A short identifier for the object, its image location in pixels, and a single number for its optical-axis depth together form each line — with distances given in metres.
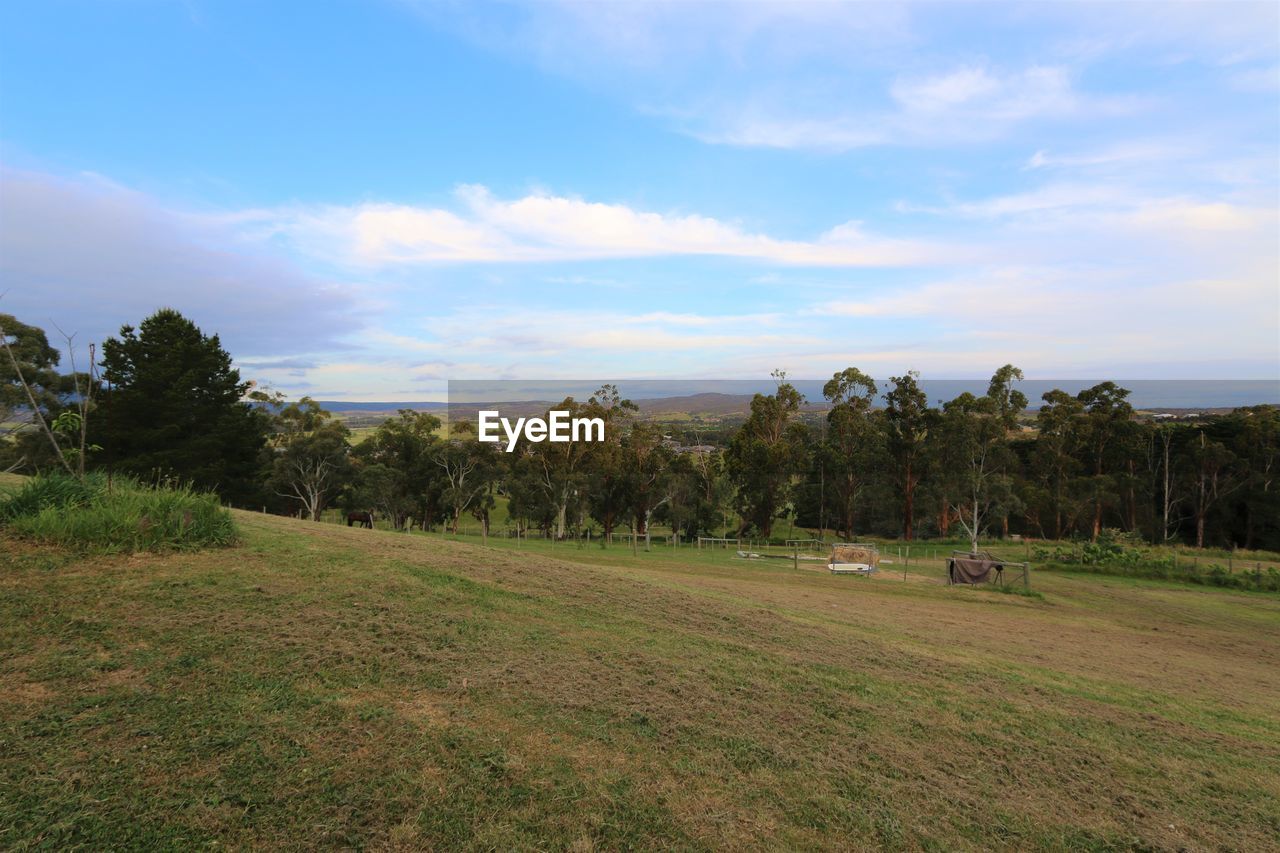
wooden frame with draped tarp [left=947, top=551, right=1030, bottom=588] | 20.38
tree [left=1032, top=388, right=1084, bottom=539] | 43.44
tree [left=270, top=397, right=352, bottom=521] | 40.41
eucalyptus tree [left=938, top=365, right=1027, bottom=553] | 37.34
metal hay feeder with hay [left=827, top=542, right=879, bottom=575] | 22.98
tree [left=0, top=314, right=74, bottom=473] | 18.86
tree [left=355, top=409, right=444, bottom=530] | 44.72
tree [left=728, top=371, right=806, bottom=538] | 45.22
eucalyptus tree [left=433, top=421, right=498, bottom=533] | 43.78
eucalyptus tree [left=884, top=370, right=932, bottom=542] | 45.06
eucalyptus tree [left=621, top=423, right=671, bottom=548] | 45.62
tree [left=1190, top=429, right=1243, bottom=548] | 39.31
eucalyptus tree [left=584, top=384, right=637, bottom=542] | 43.50
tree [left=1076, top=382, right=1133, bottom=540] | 43.47
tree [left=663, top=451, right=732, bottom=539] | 44.25
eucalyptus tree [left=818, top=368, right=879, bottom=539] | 45.53
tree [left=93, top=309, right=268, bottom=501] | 32.34
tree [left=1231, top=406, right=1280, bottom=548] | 37.97
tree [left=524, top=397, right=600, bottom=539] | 42.72
